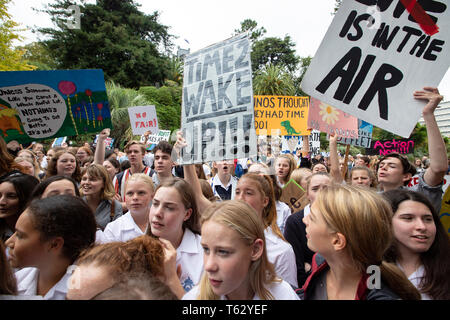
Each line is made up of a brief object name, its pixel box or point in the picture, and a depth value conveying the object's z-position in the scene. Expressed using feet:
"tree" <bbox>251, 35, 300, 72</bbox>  159.04
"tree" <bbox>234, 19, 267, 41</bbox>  169.58
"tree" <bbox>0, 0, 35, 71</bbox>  40.09
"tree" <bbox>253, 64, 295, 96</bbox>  94.84
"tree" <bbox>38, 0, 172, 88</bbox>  87.51
